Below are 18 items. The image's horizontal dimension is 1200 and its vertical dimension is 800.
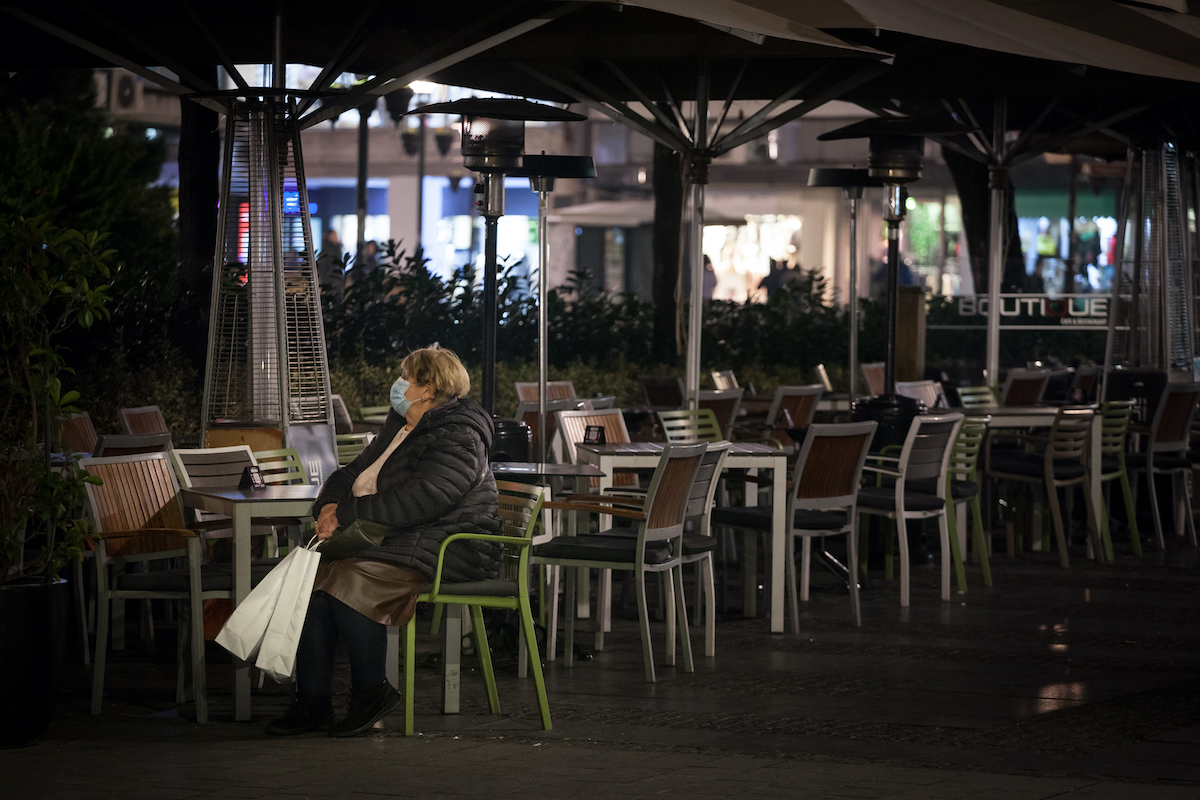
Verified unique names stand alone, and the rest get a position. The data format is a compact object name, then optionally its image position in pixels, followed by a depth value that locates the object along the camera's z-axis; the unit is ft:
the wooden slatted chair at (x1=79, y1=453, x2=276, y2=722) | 40.19
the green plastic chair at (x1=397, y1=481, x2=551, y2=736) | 38.52
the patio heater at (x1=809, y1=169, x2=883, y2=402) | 83.56
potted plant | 36.35
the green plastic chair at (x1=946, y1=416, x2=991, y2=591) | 62.18
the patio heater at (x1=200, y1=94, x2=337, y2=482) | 53.98
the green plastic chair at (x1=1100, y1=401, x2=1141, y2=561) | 72.54
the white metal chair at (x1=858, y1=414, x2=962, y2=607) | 57.98
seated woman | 38.60
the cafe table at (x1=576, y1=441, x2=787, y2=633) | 51.70
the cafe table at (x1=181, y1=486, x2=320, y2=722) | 39.60
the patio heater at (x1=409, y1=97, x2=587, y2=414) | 56.34
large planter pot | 36.24
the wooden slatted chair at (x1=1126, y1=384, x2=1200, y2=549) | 75.25
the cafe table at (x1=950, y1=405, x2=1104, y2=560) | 70.85
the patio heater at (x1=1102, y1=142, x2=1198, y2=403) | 90.68
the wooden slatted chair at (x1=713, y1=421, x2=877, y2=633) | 53.31
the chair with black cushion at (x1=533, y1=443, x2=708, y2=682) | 44.96
